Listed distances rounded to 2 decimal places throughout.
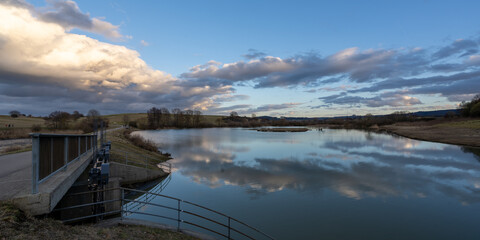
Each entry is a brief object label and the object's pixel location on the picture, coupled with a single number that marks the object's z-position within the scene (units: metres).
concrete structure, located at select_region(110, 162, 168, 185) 16.80
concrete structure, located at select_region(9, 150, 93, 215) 5.90
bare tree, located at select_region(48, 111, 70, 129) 57.93
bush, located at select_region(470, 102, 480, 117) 82.57
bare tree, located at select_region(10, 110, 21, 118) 94.80
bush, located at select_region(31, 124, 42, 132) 41.16
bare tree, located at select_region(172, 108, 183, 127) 122.31
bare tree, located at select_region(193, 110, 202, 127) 130.38
